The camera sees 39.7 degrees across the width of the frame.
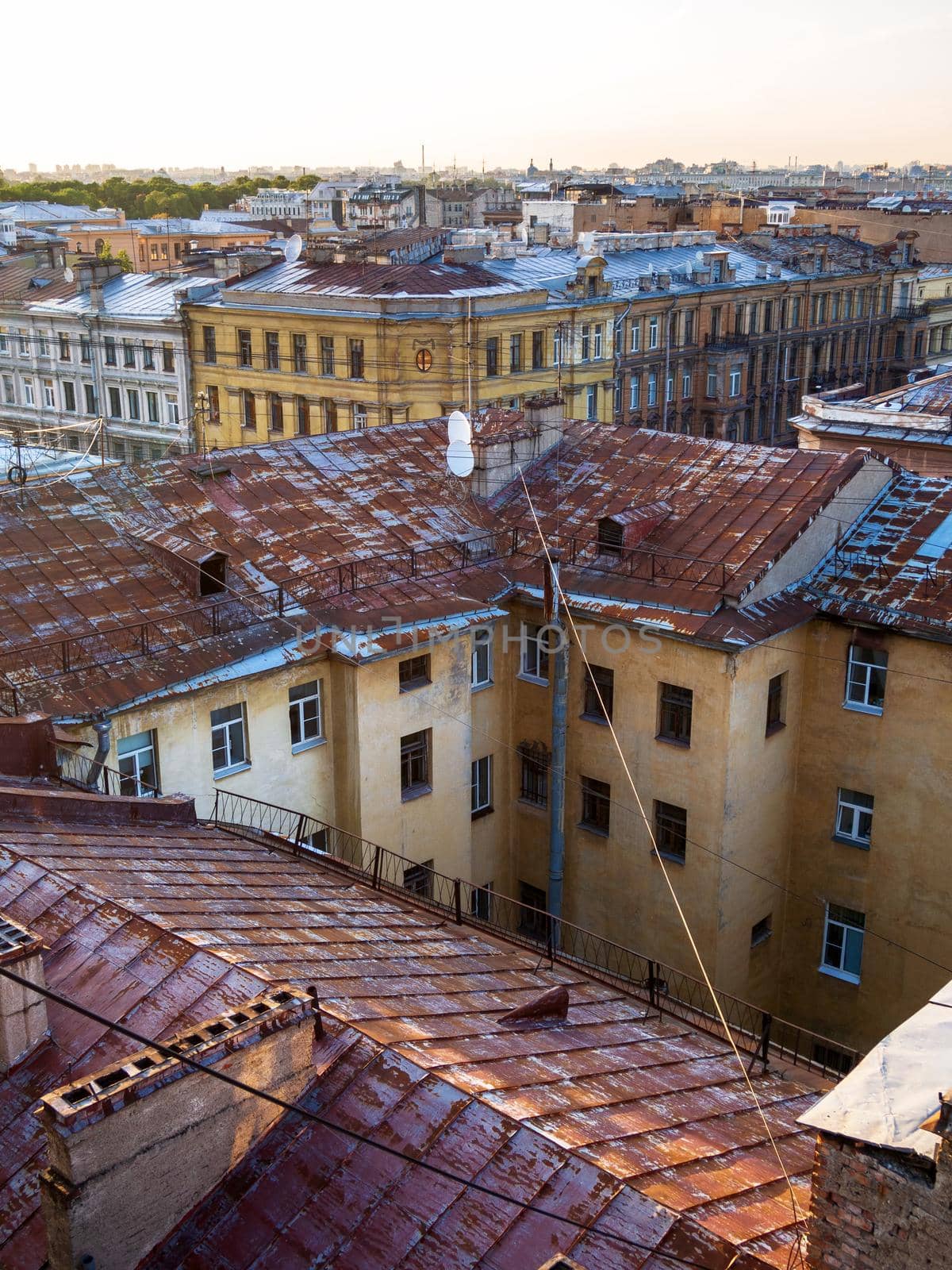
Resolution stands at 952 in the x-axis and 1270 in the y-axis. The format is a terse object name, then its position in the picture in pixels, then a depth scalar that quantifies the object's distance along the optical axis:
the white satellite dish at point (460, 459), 25.67
